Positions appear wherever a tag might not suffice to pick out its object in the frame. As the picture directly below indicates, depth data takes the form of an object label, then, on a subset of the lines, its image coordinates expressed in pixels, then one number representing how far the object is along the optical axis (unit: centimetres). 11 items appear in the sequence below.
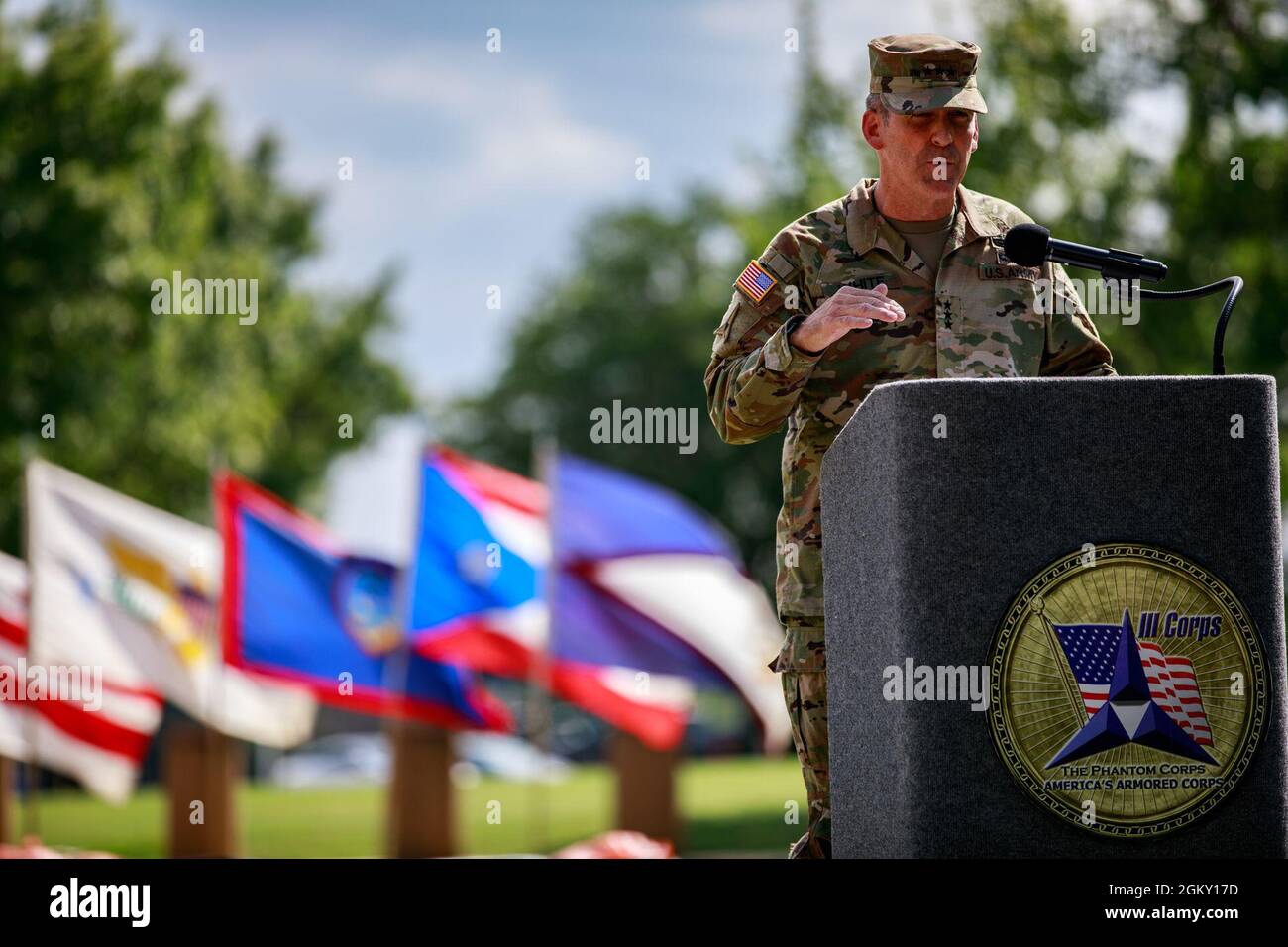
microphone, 314
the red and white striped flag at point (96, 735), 1412
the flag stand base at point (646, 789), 1755
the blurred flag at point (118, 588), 1466
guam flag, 1609
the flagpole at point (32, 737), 1366
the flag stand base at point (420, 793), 1656
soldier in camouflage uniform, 362
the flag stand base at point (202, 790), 1708
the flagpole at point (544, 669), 1642
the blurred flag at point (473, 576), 1634
